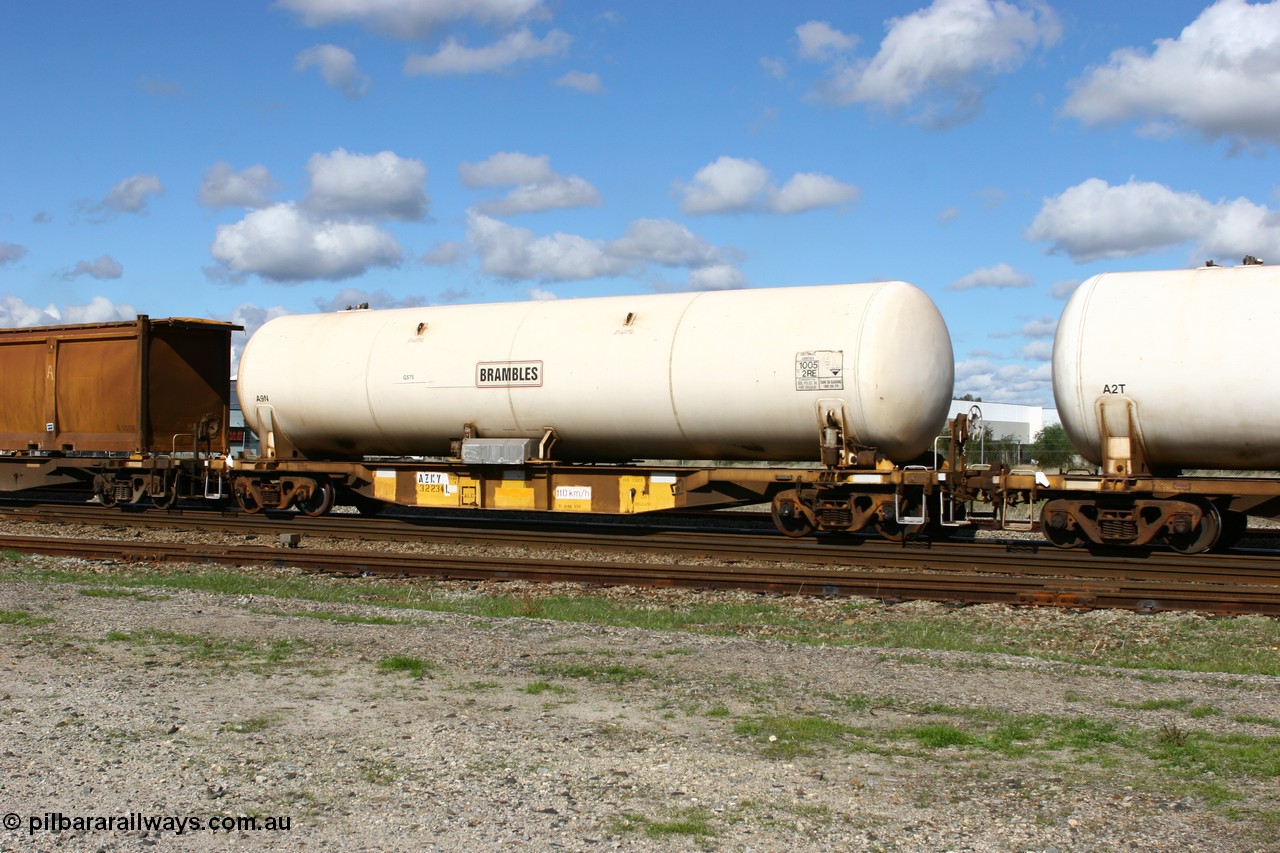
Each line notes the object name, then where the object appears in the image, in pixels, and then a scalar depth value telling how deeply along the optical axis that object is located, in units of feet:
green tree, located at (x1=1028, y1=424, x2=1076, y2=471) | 102.68
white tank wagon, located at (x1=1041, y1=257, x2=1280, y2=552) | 43.57
